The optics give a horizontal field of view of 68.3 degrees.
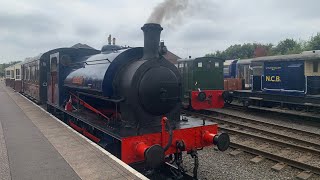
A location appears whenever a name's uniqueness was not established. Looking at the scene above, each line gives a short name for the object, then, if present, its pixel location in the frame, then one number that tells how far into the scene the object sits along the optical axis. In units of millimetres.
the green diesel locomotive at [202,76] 11972
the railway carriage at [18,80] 20118
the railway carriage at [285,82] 10332
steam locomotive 4174
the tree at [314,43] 34649
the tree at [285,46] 43418
